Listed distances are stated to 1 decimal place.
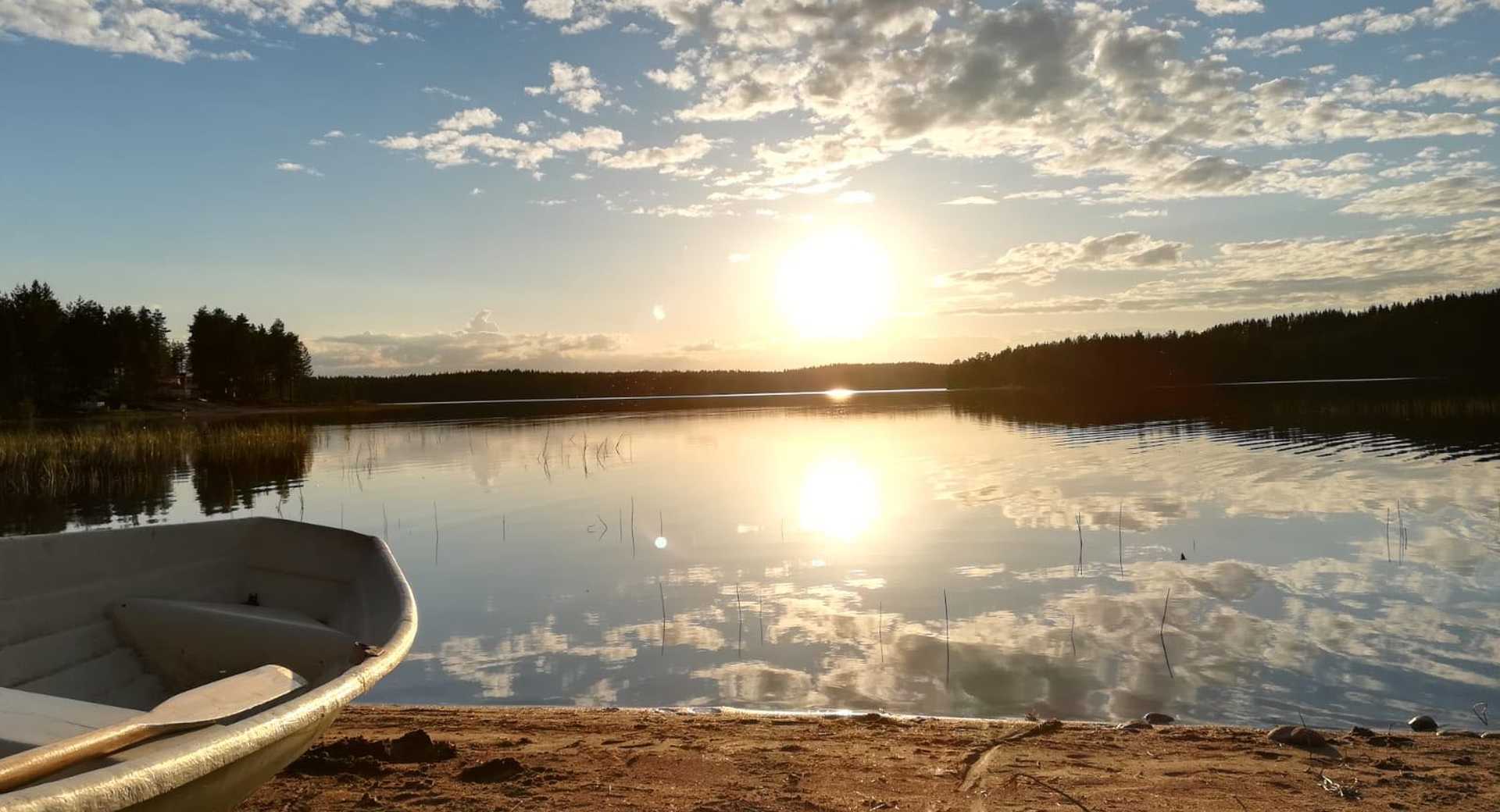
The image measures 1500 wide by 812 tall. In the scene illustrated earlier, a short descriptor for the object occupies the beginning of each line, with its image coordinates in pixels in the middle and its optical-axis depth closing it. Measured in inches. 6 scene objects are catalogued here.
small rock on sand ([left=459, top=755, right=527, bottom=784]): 232.2
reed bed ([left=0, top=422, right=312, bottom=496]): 1075.9
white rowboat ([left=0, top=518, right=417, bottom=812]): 131.8
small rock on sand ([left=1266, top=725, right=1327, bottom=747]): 255.9
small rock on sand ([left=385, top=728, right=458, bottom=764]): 247.8
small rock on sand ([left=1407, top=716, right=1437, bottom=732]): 276.4
